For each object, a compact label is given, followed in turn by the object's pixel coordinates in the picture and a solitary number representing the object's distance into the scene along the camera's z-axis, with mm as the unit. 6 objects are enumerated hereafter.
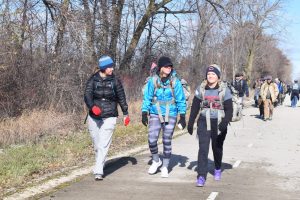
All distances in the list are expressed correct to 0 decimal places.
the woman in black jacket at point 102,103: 7465
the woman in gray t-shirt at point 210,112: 7348
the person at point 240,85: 20562
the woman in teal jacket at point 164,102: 7777
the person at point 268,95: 19578
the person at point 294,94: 30598
